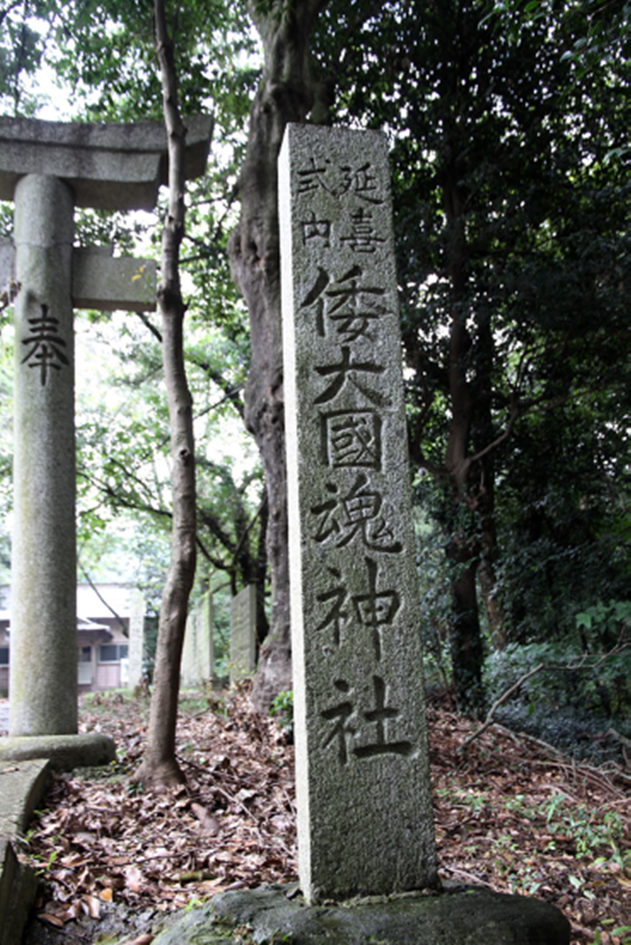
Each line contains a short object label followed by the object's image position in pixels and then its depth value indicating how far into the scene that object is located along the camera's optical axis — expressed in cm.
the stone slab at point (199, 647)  1427
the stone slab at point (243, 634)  1040
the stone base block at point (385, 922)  237
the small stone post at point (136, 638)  1602
